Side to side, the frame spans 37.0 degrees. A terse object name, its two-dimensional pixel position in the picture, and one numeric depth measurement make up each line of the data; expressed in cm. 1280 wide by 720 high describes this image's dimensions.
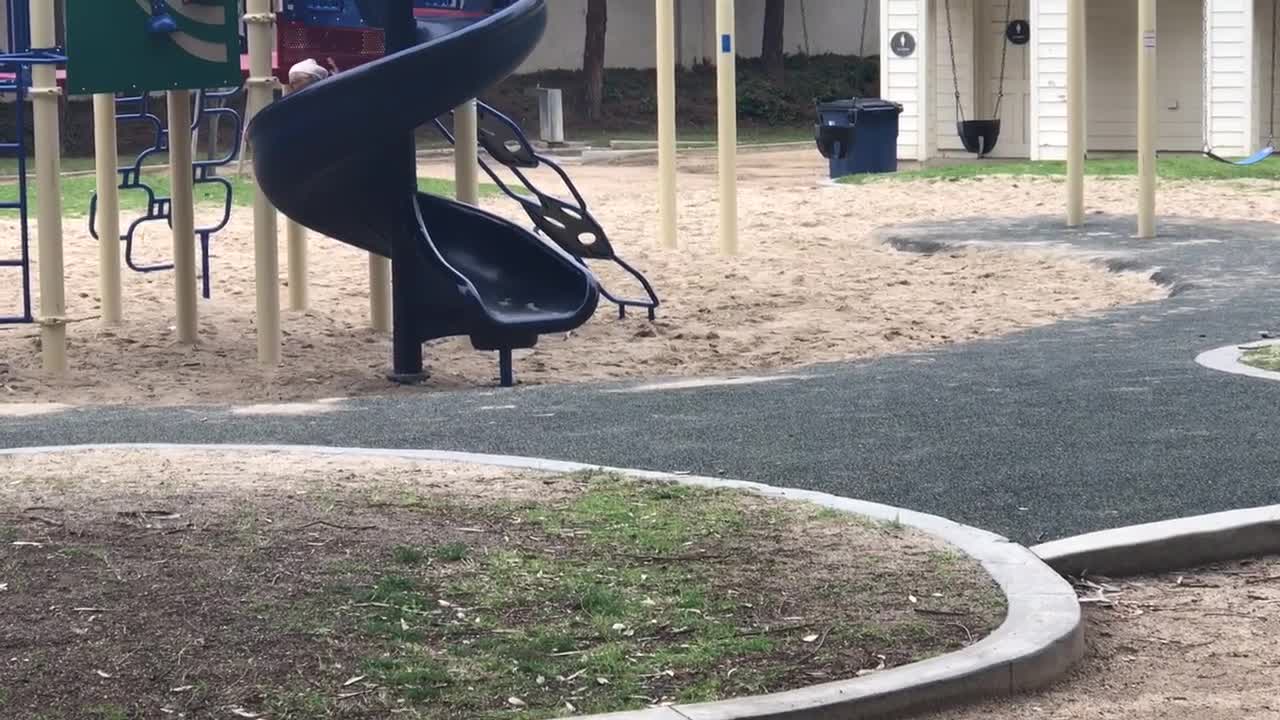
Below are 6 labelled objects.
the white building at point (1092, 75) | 2670
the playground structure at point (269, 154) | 1092
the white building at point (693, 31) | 4531
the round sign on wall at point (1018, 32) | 2919
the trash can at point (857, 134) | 2611
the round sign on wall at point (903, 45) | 2862
